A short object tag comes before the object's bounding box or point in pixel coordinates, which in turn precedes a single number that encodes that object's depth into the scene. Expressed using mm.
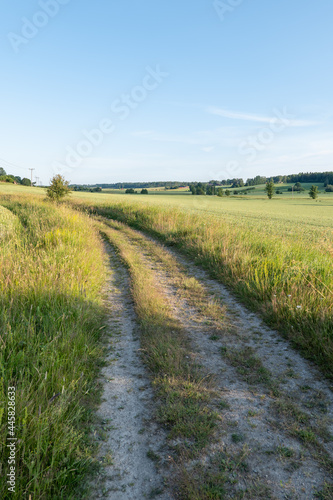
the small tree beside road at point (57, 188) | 30234
